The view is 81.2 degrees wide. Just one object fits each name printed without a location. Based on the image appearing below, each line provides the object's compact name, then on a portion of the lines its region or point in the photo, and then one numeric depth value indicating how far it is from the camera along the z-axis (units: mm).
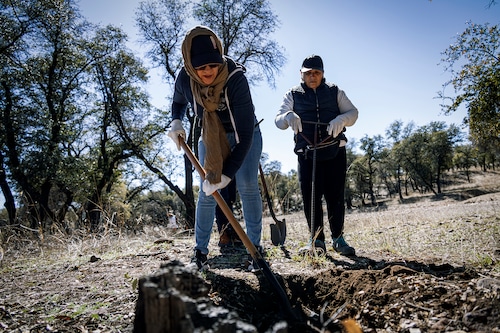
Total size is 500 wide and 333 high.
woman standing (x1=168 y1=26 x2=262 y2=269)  2465
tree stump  886
